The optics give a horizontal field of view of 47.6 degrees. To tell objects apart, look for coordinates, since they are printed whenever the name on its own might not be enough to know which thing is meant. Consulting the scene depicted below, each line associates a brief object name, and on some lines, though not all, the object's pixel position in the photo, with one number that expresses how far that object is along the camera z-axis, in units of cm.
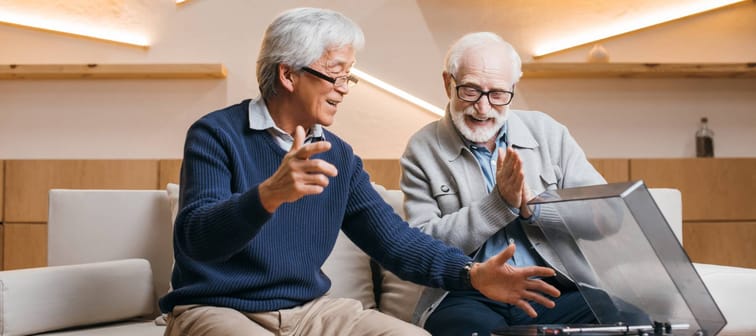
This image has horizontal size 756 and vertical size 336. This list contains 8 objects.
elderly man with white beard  206
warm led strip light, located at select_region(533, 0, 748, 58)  491
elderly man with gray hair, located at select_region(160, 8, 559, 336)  175
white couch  221
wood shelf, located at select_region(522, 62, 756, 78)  471
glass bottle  484
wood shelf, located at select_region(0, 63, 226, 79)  466
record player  125
